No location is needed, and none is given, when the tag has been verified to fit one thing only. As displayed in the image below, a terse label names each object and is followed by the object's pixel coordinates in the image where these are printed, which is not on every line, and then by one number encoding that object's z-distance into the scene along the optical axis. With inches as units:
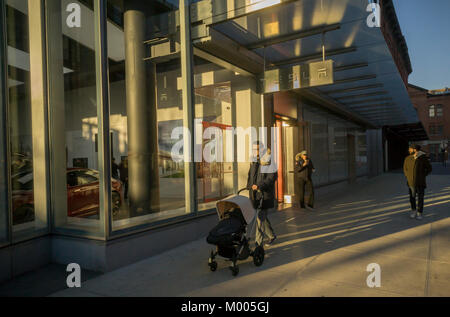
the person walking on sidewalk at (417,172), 275.7
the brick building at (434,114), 2381.9
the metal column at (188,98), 241.4
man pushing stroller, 198.4
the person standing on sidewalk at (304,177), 353.1
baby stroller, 157.6
